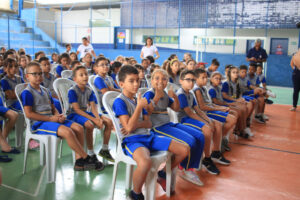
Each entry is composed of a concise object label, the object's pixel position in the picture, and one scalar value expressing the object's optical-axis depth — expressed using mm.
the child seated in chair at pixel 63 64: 5166
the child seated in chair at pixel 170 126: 2504
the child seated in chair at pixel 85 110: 2969
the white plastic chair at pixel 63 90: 3145
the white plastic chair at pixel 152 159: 2127
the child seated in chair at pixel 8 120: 3229
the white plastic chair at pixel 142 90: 2997
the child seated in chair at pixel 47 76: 4129
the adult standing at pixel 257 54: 6711
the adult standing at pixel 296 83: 6017
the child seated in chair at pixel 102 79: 3582
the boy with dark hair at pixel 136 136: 2051
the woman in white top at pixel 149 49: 7500
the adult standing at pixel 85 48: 7633
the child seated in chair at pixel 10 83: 3424
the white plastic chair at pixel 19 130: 3439
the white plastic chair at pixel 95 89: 3560
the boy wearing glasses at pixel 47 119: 2593
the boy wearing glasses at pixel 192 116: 2977
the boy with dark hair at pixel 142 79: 4186
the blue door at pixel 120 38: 16516
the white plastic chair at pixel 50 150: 2544
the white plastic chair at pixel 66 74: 4612
